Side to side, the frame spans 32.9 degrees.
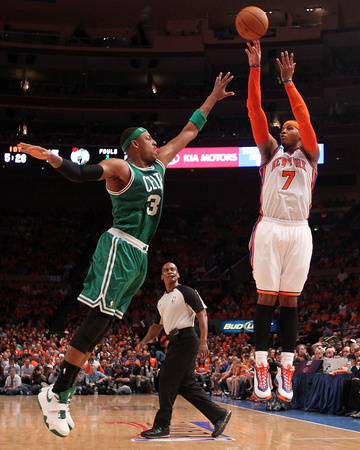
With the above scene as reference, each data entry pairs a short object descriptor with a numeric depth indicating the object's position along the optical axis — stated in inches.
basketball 233.3
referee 354.0
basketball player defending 204.5
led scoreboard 1203.9
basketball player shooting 216.7
